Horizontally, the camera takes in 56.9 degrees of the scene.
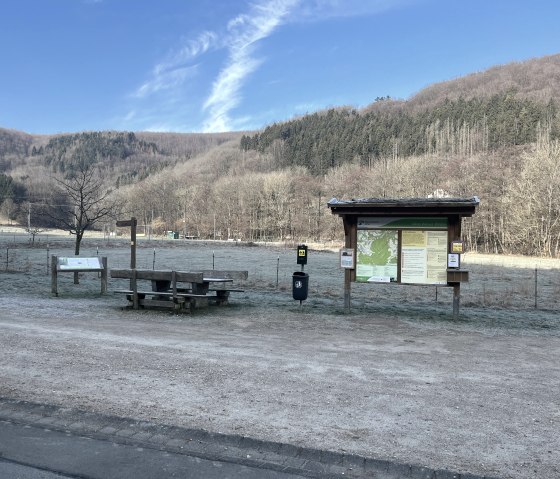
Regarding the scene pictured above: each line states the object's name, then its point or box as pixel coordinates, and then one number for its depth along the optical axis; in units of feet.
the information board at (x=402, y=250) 39.60
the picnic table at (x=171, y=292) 39.83
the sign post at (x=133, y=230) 51.02
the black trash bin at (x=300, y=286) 42.57
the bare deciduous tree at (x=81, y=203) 73.61
